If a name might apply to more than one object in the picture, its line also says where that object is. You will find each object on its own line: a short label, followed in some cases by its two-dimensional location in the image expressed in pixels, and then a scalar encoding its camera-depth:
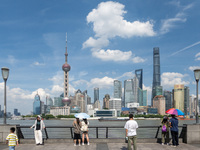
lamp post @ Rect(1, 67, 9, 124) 15.97
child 10.66
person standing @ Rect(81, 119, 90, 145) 13.91
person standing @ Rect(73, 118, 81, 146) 13.84
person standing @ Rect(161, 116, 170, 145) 14.35
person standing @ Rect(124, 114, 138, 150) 11.34
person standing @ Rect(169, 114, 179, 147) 14.06
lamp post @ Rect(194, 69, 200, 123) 16.29
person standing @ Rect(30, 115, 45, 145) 14.45
